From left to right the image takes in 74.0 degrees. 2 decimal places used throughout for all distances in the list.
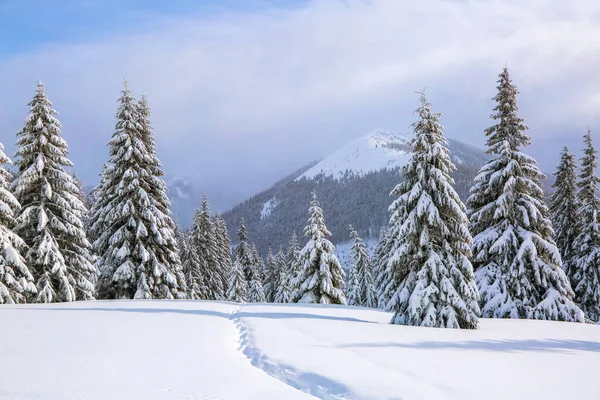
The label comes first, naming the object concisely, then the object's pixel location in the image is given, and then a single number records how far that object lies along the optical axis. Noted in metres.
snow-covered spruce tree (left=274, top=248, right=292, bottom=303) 50.31
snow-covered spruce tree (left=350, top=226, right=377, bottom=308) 51.22
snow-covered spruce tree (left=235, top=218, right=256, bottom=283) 56.99
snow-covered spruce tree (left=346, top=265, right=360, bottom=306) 51.66
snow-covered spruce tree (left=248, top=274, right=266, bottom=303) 52.91
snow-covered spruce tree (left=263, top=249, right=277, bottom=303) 60.53
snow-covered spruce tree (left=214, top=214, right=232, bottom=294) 54.22
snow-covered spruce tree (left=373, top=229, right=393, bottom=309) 37.06
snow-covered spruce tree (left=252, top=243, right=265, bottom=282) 64.00
